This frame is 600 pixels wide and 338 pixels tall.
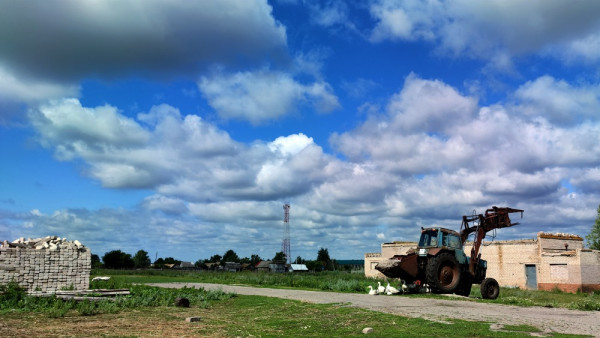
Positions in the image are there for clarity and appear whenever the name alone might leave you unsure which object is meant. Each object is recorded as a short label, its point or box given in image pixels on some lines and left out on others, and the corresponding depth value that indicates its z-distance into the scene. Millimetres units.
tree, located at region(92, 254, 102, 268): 109138
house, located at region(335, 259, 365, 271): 111738
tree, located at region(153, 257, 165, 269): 135625
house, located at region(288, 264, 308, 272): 111025
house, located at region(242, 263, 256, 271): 125500
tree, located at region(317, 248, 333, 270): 127800
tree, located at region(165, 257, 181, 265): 146500
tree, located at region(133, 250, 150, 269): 134875
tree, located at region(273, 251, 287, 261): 136250
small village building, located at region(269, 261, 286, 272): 108850
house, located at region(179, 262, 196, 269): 125088
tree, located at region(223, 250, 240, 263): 152600
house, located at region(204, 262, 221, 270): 125212
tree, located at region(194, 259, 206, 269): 132750
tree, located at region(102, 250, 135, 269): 116094
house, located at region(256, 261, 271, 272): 115538
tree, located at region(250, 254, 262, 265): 142800
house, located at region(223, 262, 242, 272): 121812
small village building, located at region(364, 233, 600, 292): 34938
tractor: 22219
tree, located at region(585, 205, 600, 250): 57062
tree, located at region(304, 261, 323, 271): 121225
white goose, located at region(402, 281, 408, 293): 23703
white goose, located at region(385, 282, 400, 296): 23953
